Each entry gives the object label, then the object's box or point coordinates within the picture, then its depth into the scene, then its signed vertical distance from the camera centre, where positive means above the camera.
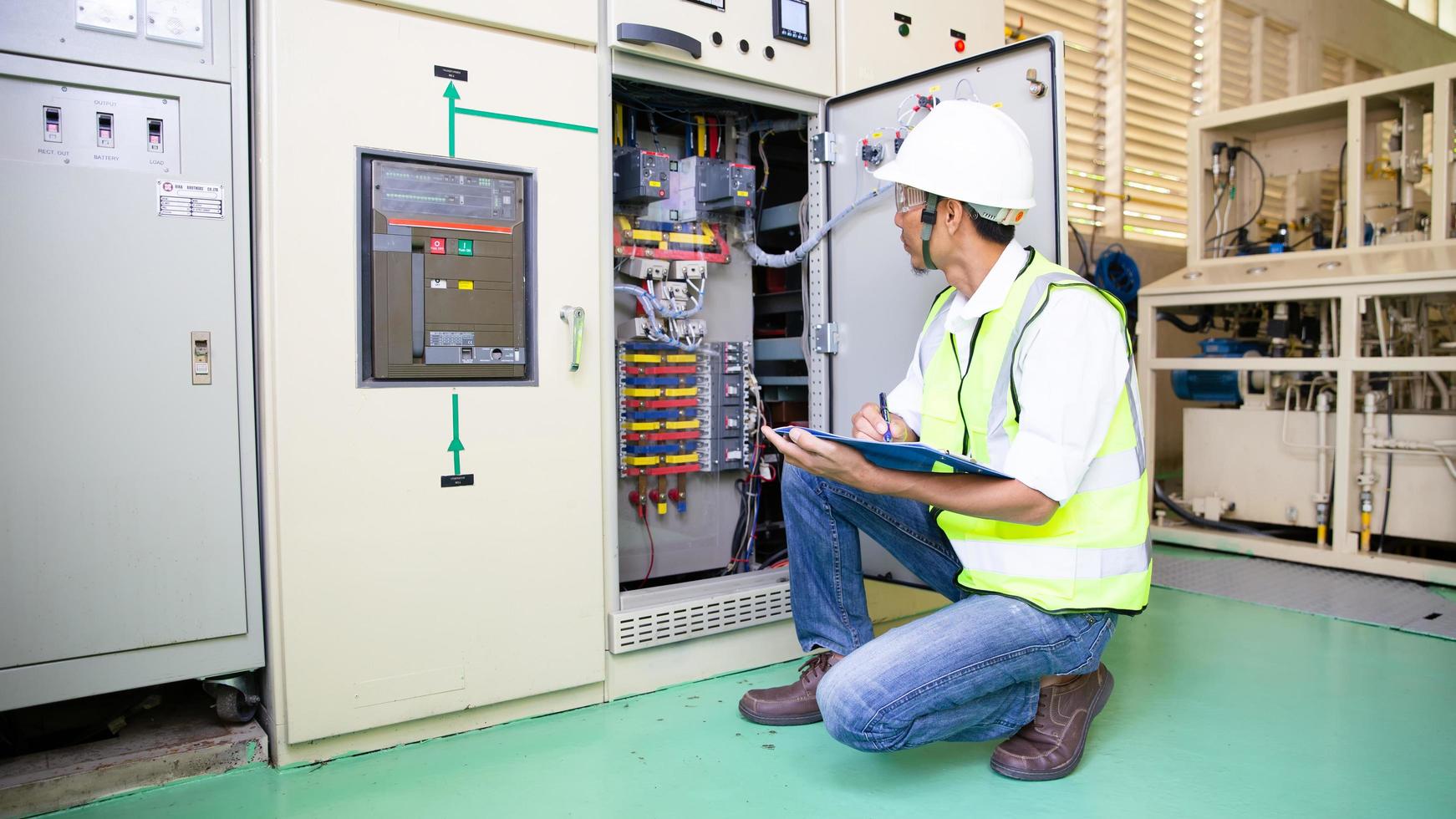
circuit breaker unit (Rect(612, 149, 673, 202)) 2.59 +0.55
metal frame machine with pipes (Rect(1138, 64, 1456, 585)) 3.41 +0.36
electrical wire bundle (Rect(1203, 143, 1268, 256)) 4.31 +0.78
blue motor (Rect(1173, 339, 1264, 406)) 4.04 -0.04
